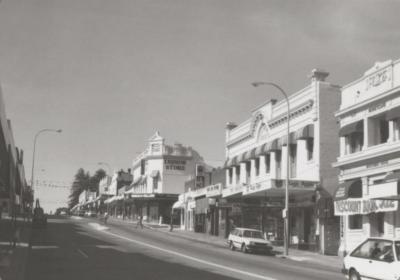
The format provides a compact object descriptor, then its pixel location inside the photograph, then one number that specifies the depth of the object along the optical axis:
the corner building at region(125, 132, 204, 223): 80.19
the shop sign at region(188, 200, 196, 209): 61.85
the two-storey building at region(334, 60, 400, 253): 29.27
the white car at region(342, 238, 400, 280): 15.27
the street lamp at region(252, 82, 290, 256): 33.94
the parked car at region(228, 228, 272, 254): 34.19
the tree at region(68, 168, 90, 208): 189.50
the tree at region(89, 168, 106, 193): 173.38
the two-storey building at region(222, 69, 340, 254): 36.25
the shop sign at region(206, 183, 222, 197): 49.98
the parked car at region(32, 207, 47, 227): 49.12
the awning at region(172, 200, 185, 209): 67.06
